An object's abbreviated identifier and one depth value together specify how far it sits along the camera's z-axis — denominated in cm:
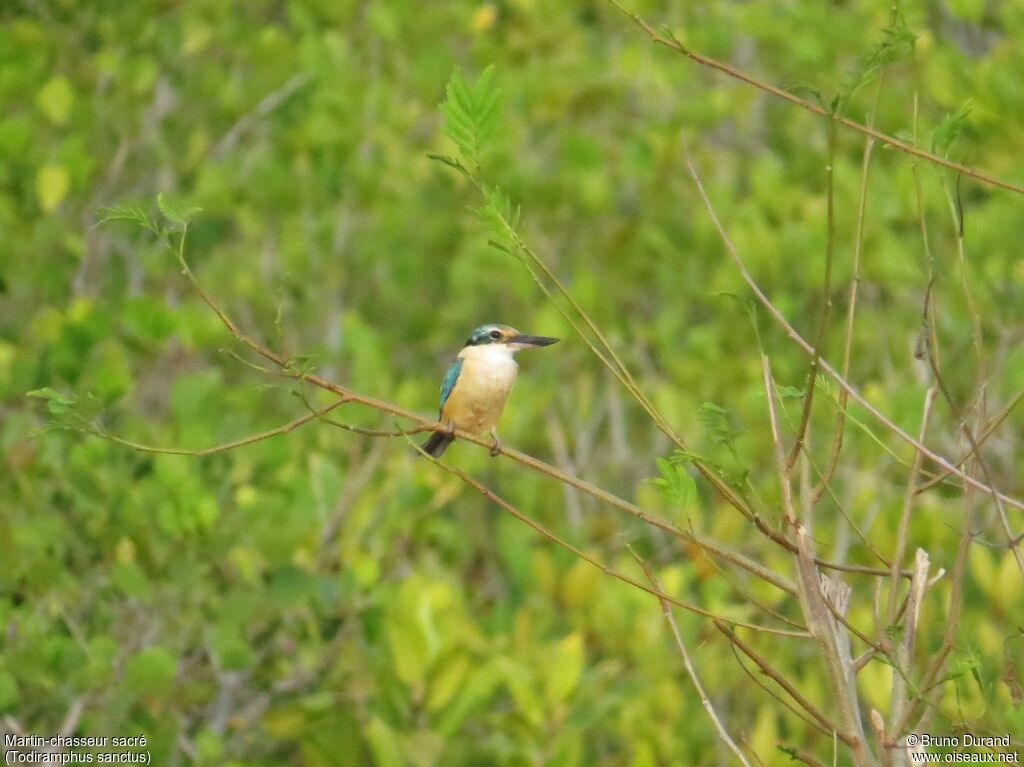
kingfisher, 1150
